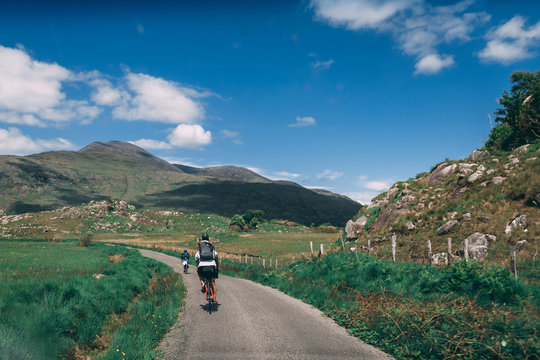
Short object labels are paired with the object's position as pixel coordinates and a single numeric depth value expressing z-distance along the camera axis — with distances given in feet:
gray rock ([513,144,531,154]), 84.70
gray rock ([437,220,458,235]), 70.74
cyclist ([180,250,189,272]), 84.07
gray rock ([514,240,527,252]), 53.47
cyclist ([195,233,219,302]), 36.86
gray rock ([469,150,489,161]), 102.22
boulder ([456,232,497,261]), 55.61
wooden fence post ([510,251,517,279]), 37.63
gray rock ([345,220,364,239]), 99.63
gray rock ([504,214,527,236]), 58.49
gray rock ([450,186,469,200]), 80.69
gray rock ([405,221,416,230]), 80.53
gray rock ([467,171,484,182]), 80.64
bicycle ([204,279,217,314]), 34.80
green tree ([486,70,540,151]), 97.09
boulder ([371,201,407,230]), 90.70
